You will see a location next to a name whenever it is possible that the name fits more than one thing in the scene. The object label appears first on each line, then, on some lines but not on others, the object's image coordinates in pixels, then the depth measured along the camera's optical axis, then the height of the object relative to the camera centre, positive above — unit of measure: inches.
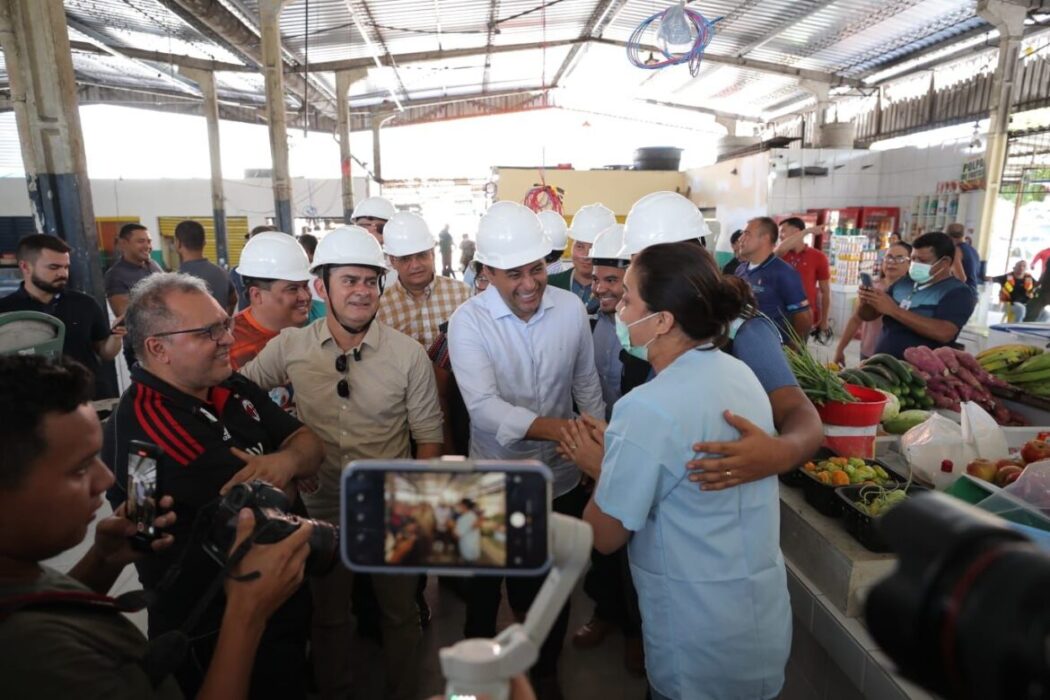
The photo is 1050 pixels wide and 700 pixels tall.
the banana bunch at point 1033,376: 105.6 -27.2
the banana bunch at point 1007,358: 113.7 -25.4
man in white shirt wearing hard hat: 91.1 -19.0
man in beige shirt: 86.5 -26.2
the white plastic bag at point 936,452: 78.3 -29.4
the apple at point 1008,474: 70.1 -29.0
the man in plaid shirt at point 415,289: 131.8 -14.4
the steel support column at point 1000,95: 308.2 +68.3
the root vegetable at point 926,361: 110.0 -25.2
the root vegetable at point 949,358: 110.7 -24.7
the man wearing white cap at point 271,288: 107.4 -11.3
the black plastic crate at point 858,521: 65.5 -32.8
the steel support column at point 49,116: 158.1 +29.2
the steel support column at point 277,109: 306.5 +64.5
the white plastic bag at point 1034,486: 64.5 -27.9
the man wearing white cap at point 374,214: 183.8 +3.5
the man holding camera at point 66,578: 32.6 -21.2
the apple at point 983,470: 72.3 -29.4
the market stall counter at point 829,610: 61.7 -42.7
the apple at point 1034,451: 76.7 -28.9
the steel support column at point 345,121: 478.3 +83.8
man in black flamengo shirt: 57.3 -21.1
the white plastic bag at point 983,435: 78.8 -27.6
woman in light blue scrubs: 51.5 -24.9
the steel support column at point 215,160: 465.4 +53.4
